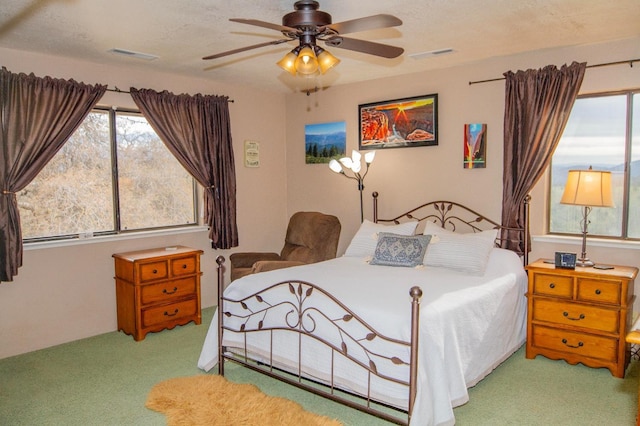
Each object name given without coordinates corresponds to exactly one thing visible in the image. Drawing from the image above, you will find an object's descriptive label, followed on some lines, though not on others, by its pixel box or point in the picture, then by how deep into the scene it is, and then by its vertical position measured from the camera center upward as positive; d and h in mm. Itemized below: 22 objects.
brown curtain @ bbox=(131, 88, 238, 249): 4727 +379
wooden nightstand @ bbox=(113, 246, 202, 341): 4273 -1009
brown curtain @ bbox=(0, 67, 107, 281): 3760 +391
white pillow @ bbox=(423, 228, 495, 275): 3811 -612
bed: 2580 -890
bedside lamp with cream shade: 3502 -103
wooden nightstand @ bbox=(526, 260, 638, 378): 3355 -1002
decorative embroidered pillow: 4070 -623
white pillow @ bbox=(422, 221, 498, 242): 4023 -479
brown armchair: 4969 -714
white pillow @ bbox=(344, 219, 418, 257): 4512 -561
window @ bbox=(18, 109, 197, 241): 4168 -53
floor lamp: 5061 +135
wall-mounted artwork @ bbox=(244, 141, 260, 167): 5645 +291
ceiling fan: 2512 +790
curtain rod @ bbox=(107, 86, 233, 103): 4425 +823
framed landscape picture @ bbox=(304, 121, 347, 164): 5571 +432
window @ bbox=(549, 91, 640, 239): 3828 +155
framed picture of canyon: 4816 +567
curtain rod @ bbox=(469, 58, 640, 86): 3722 +880
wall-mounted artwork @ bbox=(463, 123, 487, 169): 4488 +289
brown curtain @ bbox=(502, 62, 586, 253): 3947 +433
